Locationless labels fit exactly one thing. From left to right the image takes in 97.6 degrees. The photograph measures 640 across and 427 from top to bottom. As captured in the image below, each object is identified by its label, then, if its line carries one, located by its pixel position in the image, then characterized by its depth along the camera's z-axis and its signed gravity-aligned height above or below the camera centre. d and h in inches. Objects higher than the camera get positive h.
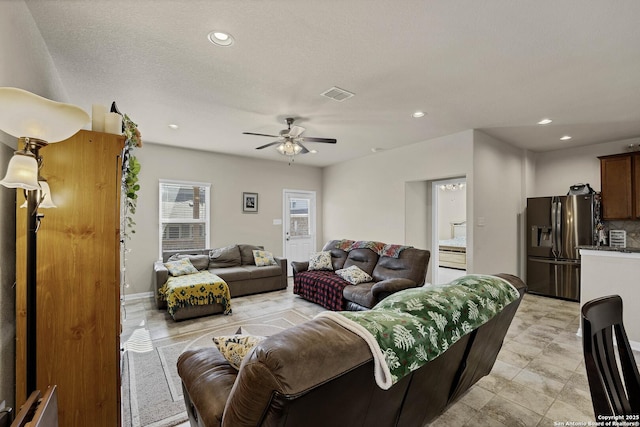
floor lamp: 46.3 +15.6
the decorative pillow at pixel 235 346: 55.0 -26.4
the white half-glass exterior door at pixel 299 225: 267.0 -8.7
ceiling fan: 141.9 +39.1
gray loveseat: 188.4 -37.3
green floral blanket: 37.8 -17.3
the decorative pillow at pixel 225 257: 201.6 -29.8
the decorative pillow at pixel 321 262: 186.9 -30.8
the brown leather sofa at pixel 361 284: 135.0 -34.3
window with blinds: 207.0 +0.8
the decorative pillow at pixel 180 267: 172.7 -32.2
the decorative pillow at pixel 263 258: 210.4 -32.2
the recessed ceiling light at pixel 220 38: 80.4 +52.5
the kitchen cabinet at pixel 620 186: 171.8 +19.0
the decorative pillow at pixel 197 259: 189.3 -29.4
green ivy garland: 77.7 +15.4
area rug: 77.6 -55.0
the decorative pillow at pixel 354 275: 157.2 -34.0
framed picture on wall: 240.5 +12.2
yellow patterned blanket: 145.1 -40.9
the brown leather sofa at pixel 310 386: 30.9 -21.6
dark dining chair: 36.8 -20.9
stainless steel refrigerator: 184.4 -16.6
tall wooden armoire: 59.1 -14.4
